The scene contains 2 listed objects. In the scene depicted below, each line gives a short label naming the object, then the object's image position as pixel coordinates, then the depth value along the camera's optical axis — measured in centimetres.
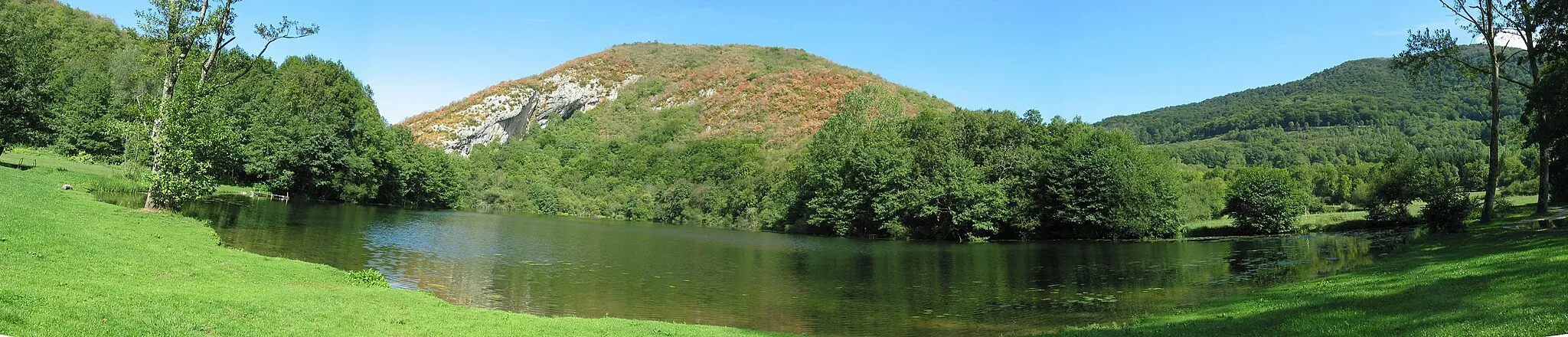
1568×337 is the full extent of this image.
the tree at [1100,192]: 6016
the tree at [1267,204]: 6053
